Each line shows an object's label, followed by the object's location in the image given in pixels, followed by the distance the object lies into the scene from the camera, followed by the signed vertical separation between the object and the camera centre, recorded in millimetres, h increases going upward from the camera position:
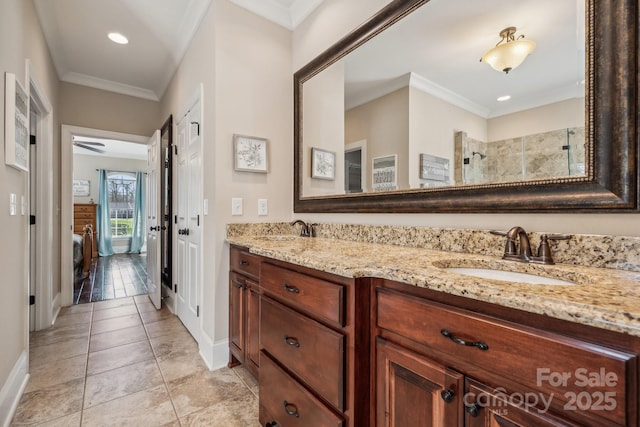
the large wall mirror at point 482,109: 929 +457
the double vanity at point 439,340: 546 -324
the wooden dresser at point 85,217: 6484 -84
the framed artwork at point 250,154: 2100 +437
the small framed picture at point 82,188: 6859 +608
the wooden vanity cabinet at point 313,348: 970 -516
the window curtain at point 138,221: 7352 -197
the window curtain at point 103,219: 6840 -135
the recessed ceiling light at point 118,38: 2689 +1640
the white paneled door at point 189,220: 2389 -63
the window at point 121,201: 7281 +310
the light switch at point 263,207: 2232 +42
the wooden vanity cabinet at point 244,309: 1711 -606
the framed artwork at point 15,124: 1566 +519
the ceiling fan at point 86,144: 5839 +1407
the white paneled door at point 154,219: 3207 -65
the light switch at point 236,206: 2099 +51
